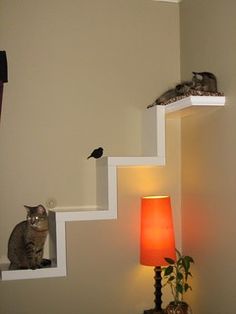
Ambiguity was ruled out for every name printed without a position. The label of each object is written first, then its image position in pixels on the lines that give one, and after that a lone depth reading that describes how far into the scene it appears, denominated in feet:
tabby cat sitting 7.64
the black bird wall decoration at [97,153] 8.37
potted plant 7.89
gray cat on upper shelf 7.47
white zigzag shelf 7.72
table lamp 8.09
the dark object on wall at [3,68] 6.84
